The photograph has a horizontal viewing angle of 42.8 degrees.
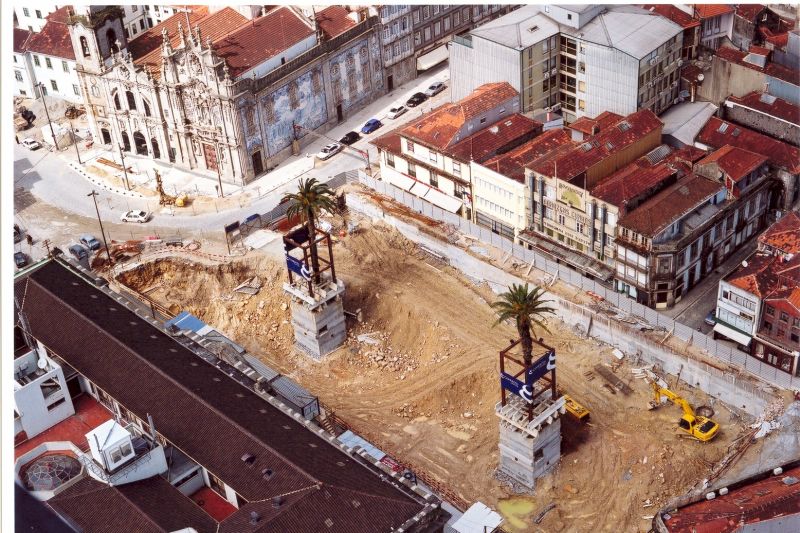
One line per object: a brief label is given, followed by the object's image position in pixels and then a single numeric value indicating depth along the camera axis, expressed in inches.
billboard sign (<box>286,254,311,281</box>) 4557.1
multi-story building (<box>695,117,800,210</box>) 4945.9
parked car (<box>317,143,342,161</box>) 5969.5
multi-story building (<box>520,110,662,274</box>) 4667.8
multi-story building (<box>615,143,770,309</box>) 4480.8
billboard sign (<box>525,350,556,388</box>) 3774.6
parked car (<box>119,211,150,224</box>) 5644.7
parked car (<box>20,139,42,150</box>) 6451.8
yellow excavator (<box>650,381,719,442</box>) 4131.4
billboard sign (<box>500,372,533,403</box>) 3830.0
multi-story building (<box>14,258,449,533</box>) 3331.7
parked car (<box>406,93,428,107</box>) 6407.5
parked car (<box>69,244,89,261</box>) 5334.6
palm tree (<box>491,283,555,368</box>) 3727.9
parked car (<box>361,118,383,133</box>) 6195.9
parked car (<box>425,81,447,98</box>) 6486.2
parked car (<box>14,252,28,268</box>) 5319.9
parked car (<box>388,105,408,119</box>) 6328.7
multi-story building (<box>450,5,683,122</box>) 5393.7
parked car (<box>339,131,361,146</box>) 6087.6
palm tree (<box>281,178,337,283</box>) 4453.7
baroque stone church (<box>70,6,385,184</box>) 5693.9
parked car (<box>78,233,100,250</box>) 5487.2
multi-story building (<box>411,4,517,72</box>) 6692.9
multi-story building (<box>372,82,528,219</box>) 5201.8
